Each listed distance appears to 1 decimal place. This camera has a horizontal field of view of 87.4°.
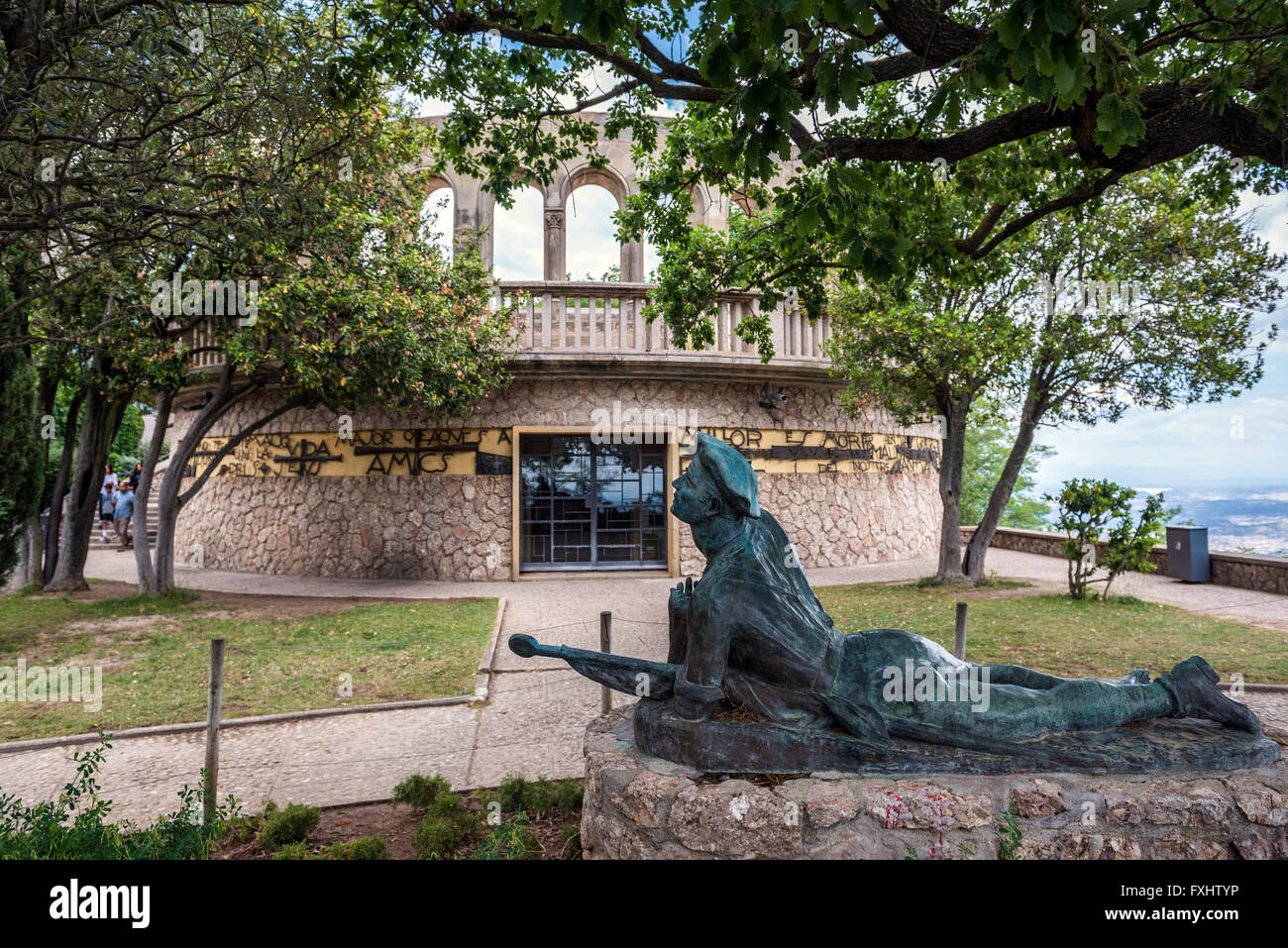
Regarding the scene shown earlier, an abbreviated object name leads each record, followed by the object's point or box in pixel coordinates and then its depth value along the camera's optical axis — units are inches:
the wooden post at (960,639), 180.9
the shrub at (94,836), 102.1
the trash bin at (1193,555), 480.7
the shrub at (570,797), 139.0
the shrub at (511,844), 115.6
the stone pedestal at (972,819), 98.7
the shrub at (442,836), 121.7
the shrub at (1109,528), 395.9
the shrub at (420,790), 146.4
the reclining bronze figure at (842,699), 105.7
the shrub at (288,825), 126.8
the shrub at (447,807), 135.9
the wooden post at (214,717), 133.9
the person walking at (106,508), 781.3
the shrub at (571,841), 121.9
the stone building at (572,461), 490.6
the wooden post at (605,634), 181.6
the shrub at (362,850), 117.7
